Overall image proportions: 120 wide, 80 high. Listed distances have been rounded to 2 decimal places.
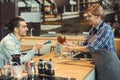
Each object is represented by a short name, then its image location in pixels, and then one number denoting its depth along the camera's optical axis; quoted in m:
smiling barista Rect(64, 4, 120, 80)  2.89
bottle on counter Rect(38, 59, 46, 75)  2.36
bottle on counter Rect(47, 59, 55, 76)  2.32
